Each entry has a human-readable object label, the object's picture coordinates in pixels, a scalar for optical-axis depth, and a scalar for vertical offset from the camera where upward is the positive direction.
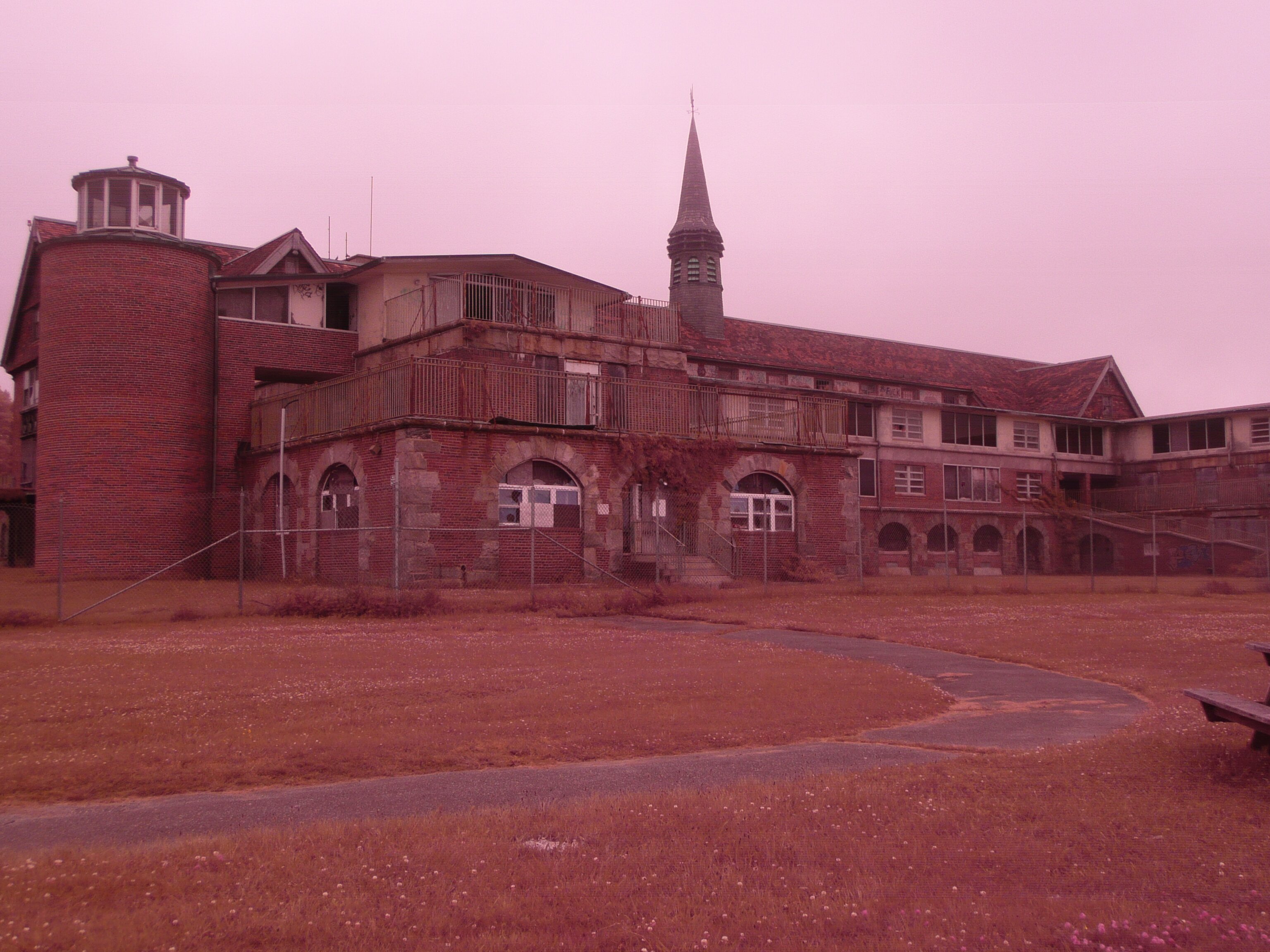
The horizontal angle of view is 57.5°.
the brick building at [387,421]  28.44 +2.97
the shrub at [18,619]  19.16 -1.55
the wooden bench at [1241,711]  7.70 -1.28
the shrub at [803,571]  33.97 -1.36
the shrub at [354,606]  21.44 -1.48
